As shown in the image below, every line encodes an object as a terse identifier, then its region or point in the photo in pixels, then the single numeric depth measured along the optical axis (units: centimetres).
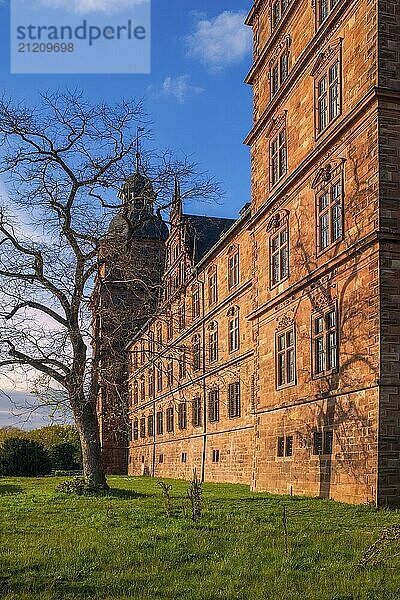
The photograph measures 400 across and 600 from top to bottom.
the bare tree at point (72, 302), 2261
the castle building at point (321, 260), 1855
